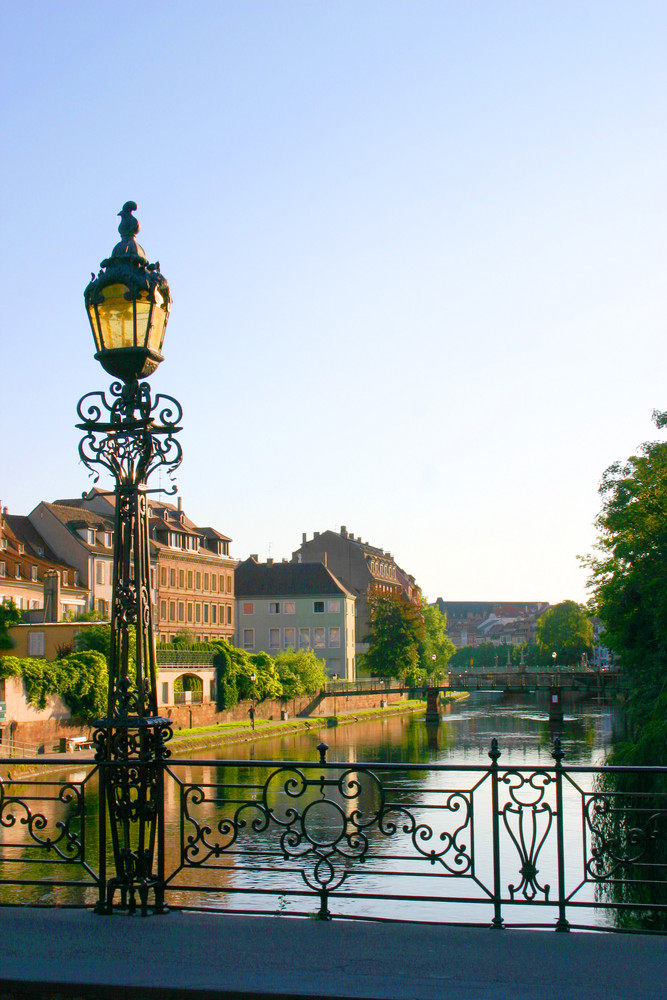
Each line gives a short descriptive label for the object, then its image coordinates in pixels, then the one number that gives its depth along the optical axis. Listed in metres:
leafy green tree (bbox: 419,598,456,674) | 99.19
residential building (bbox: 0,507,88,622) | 55.19
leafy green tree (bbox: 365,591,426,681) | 89.69
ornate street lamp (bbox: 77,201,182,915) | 6.82
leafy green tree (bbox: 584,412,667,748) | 34.28
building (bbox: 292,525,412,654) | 102.55
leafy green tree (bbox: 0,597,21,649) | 49.19
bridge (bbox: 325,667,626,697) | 70.81
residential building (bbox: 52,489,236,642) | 70.19
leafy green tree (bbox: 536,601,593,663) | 128.25
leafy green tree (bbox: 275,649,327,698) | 70.30
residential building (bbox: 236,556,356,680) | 93.62
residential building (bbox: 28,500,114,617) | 62.81
